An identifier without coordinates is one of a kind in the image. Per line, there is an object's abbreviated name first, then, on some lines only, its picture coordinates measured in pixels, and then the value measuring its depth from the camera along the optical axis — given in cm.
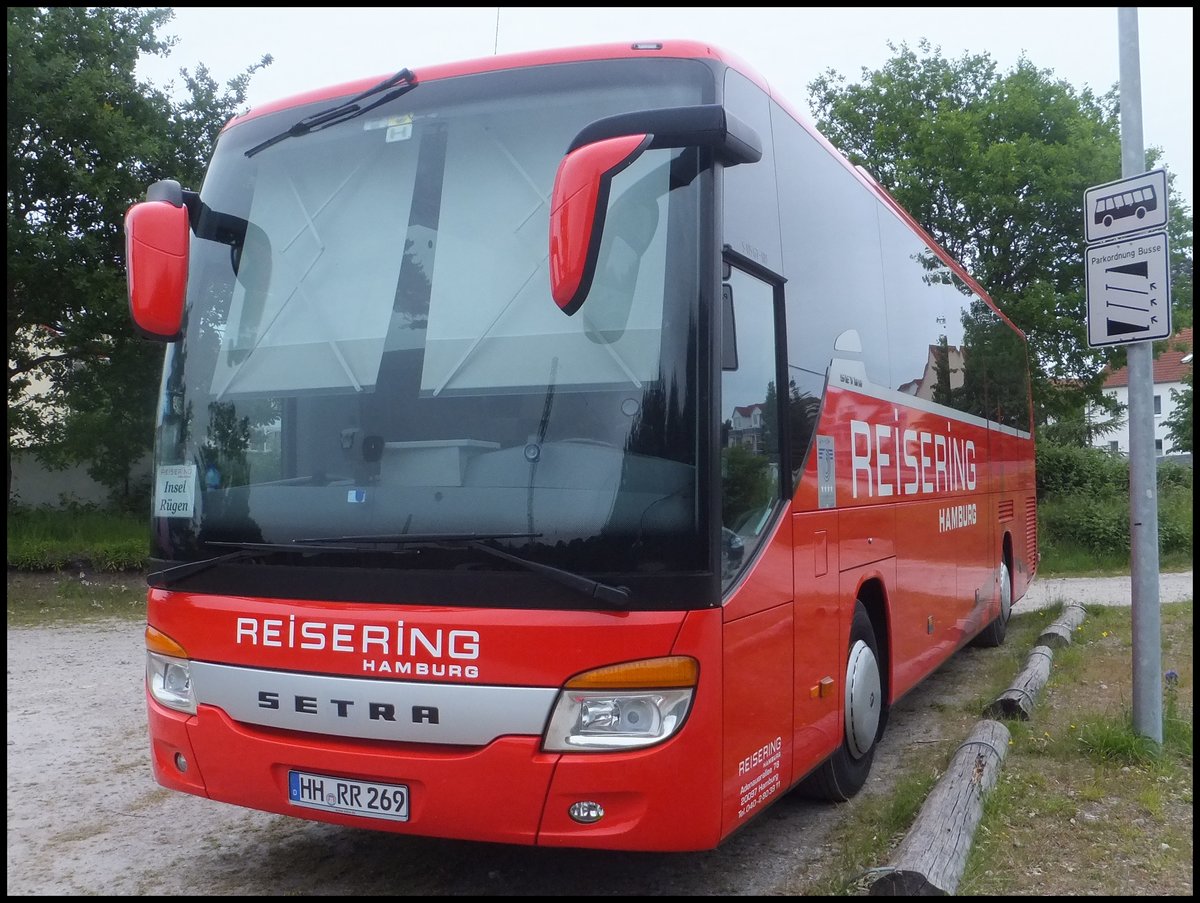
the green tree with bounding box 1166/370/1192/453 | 3609
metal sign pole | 627
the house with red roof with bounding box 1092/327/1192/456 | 2927
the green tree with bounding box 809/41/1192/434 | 2305
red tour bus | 378
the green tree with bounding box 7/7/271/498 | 1517
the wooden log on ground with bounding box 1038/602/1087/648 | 1024
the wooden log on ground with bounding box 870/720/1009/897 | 409
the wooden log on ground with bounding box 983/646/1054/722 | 716
